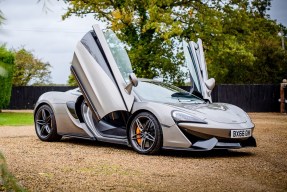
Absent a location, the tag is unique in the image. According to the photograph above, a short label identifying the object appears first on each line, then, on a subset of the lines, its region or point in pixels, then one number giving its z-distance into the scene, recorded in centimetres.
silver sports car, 705
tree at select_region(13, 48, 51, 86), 3384
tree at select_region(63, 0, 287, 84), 2485
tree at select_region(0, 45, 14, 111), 2181
